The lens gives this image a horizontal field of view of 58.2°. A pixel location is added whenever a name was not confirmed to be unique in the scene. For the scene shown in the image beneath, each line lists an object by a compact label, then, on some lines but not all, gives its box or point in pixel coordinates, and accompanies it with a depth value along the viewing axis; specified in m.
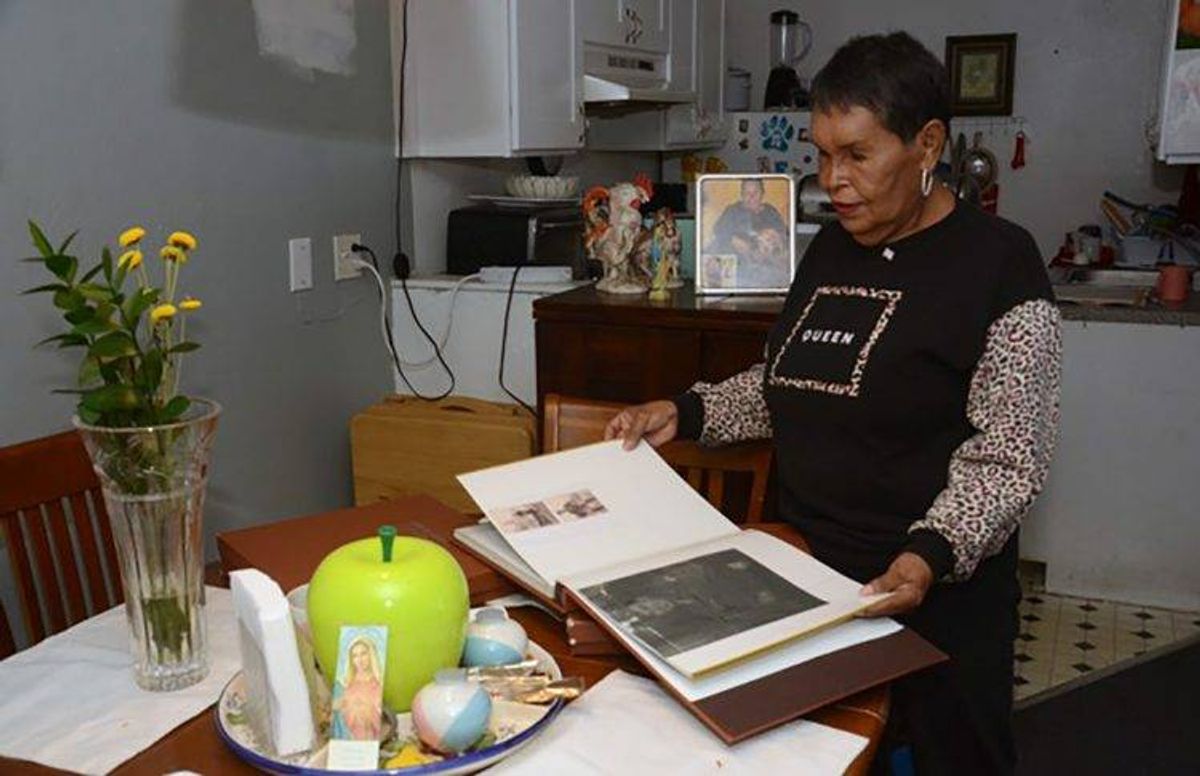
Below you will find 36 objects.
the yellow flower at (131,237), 1.04
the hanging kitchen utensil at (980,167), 4.08
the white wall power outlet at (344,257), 2.43
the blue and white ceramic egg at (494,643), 1.04
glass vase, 1.04
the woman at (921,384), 1.31
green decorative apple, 0.93
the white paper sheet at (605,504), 1.21
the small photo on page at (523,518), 1.24
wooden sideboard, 2.34
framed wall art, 4.10
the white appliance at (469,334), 2.59
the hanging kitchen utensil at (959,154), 4.00
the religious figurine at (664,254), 2.56
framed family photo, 2.55
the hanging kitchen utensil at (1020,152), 4.11
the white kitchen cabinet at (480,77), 2.47
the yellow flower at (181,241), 1.06
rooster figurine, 2.56
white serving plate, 0.89
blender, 4.28
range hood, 2.87
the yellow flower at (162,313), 1.00
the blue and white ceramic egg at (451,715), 0.90
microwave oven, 2.70
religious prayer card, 0.90
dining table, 0.95
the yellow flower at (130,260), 1.05
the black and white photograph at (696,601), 1.04
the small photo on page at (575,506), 1.28
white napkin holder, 0.90
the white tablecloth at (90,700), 0.97
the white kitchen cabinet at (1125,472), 2.90
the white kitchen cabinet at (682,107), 3.69
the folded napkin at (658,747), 0.92
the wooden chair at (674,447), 1.66
